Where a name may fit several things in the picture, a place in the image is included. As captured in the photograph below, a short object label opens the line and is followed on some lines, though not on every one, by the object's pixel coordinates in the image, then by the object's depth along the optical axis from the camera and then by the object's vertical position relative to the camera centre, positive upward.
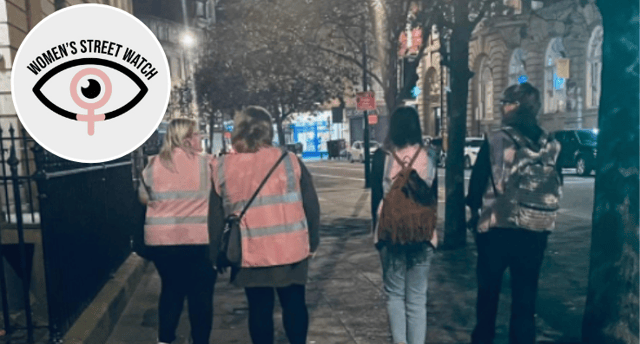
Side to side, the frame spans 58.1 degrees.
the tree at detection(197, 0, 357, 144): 15.43 +2.62
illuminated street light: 59.58 +8.91
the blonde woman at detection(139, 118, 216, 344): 3.87 -0.60
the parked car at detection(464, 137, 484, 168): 26.23 -1.43
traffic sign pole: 18.87 -0.50
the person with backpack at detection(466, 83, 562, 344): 3.69 -0.50
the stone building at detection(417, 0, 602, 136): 29.00 +2.71
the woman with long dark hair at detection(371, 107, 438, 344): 3.79 -0.63
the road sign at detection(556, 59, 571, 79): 24.53 +2.10
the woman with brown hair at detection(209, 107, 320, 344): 3.47 -0.55
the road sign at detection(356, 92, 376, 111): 18.67 +0.66
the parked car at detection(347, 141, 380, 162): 39.16 -2.08
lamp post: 46.56 +7.05
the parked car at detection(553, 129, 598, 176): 19.07 -1.10
